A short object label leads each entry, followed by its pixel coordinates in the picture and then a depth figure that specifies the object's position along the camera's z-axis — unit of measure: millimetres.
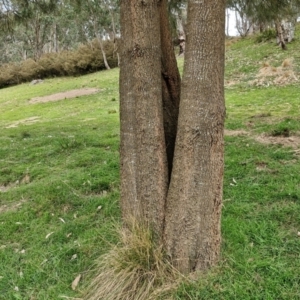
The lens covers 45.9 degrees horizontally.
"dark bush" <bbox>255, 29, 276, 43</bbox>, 16750
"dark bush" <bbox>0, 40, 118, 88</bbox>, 24078
